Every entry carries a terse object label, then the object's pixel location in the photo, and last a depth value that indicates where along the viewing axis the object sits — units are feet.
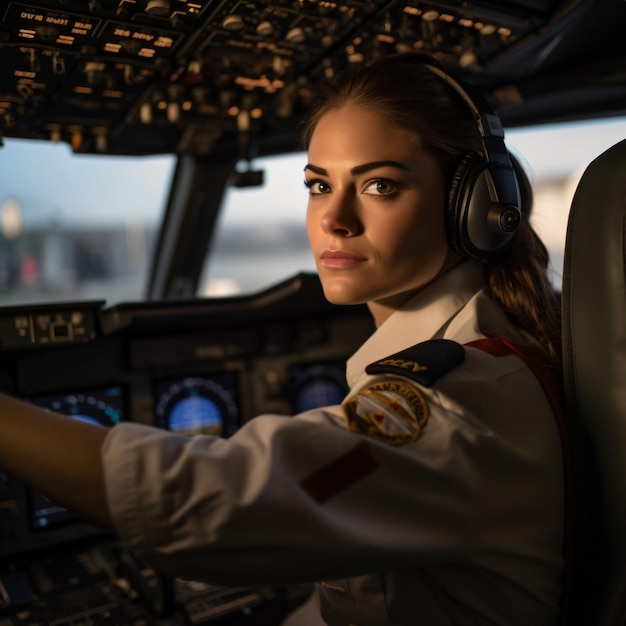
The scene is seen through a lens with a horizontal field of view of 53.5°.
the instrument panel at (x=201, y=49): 3.89
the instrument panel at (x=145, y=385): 4.65
